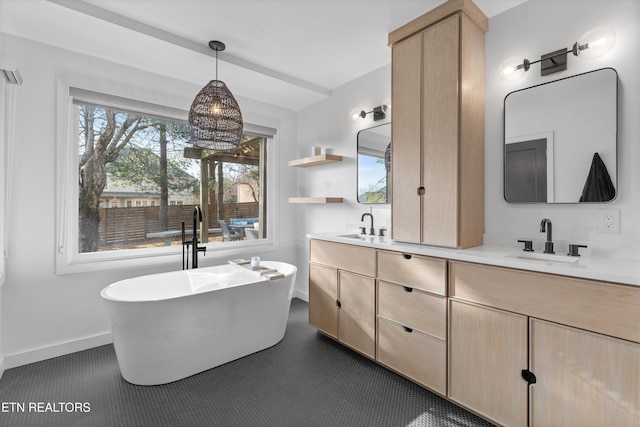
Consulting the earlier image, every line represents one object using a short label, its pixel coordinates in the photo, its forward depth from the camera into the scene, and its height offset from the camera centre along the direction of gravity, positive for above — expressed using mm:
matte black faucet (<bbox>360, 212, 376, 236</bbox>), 2952 -184
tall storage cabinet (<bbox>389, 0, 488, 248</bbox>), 1970 +609
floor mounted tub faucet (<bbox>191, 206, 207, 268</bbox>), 3035 -368
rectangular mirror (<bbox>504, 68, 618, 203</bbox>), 1692 +444
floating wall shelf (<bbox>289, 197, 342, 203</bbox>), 3333 +142
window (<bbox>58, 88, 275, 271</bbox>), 2695 +276
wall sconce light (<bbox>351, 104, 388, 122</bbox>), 2939 +1011
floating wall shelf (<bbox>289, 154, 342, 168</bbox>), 3330 +594
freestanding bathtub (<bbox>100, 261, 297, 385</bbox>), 2039 -831
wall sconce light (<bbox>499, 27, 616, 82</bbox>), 1686 +961
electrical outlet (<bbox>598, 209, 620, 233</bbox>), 1664 -44
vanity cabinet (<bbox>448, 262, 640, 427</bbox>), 1285 -662
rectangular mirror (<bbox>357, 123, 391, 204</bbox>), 2926 +489
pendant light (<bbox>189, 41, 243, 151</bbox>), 2268 +723
